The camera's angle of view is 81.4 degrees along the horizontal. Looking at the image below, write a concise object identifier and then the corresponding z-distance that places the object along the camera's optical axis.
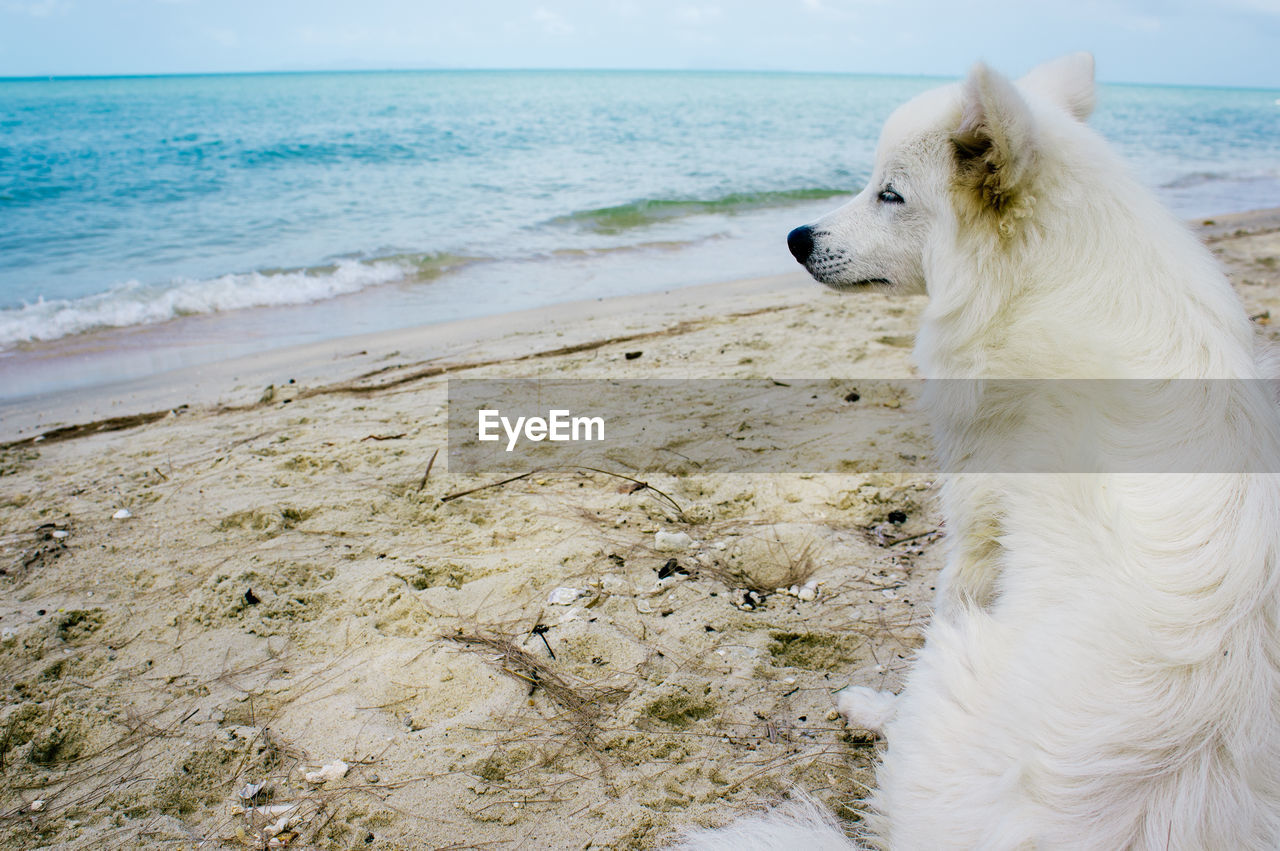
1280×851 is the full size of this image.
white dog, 1.23
